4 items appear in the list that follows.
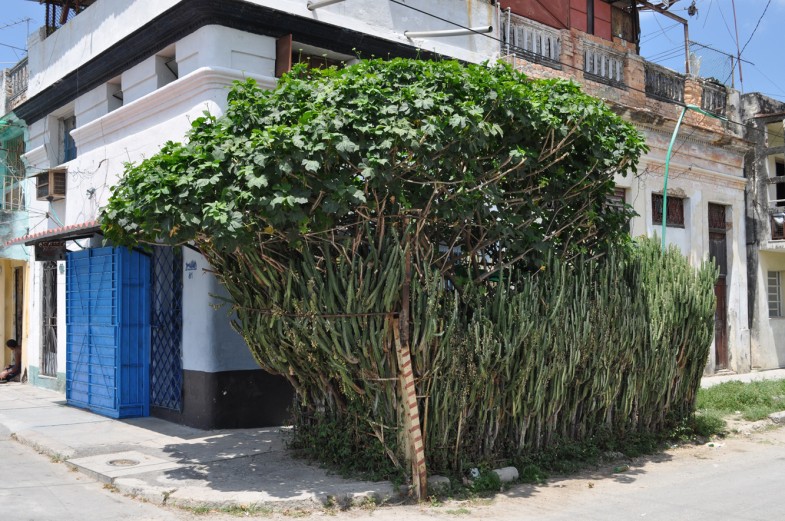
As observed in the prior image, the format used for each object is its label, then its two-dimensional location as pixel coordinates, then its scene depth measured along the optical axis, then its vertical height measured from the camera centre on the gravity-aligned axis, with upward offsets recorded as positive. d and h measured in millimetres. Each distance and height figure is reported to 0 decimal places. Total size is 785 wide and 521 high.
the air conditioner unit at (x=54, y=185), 13672 +1899
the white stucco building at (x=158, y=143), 10156 +2269
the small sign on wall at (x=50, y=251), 12539 +633
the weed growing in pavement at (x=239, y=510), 6598 -1961
